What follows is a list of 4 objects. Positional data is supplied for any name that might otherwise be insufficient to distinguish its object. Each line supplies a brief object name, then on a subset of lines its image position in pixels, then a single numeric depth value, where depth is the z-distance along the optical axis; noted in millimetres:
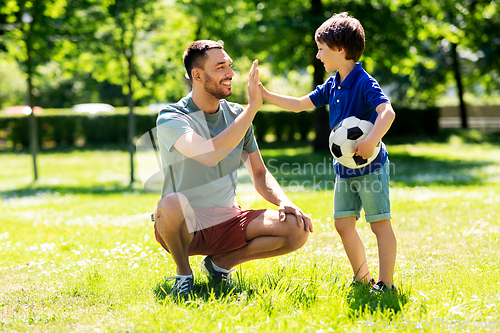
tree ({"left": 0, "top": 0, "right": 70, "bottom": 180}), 11766
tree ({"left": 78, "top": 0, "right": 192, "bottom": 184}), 12375
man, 3326
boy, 3385
